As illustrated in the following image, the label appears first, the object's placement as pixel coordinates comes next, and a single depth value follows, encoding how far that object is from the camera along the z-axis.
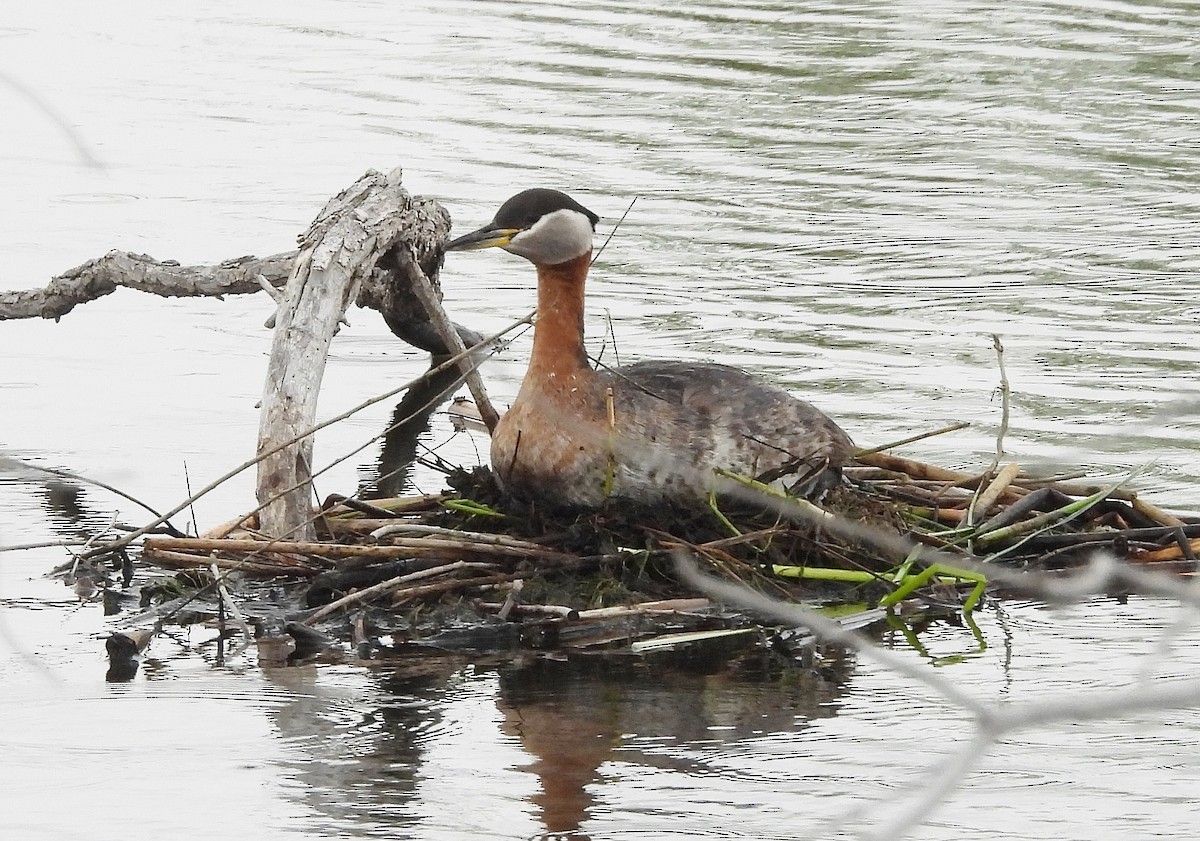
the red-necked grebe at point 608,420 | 14.97
